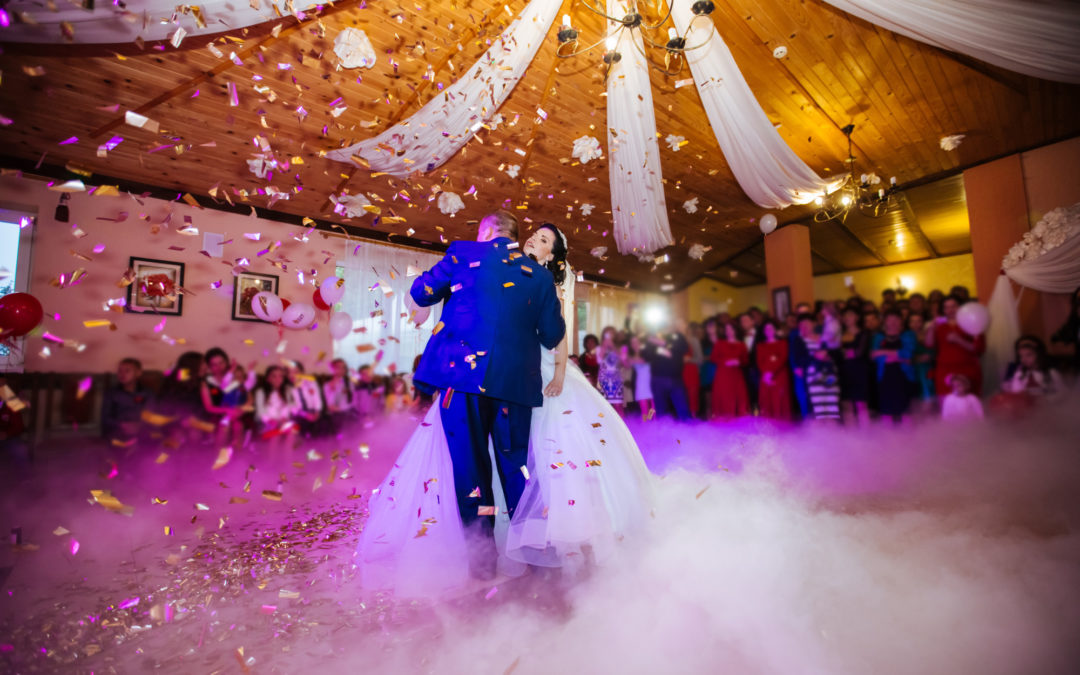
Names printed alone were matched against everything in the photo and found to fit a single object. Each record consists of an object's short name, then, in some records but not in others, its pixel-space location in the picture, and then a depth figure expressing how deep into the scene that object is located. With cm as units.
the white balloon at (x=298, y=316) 520
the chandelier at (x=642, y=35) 264
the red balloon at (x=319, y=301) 623
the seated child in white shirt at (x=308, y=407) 591
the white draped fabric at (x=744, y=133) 330
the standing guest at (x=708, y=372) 619
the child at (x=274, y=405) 561
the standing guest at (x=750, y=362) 573
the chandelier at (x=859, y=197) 555
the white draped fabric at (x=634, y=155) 339
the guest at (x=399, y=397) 782
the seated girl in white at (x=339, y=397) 623
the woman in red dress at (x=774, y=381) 530
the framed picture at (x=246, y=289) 621
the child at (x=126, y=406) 461
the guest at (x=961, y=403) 430
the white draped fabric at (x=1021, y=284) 451
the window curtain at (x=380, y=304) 743
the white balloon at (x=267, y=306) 499
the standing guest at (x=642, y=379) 610
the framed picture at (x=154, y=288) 549
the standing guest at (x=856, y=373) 491
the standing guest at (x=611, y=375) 530
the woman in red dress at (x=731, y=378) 567
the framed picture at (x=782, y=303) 737
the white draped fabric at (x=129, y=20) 240
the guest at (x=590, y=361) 522
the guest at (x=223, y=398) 513
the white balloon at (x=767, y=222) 664
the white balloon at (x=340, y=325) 611
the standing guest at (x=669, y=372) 594
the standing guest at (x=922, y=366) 476
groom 163
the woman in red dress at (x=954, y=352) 444
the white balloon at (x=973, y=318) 445
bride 161
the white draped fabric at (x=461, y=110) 304
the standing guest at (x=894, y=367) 469
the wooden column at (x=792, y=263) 737
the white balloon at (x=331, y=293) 574
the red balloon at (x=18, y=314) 369
